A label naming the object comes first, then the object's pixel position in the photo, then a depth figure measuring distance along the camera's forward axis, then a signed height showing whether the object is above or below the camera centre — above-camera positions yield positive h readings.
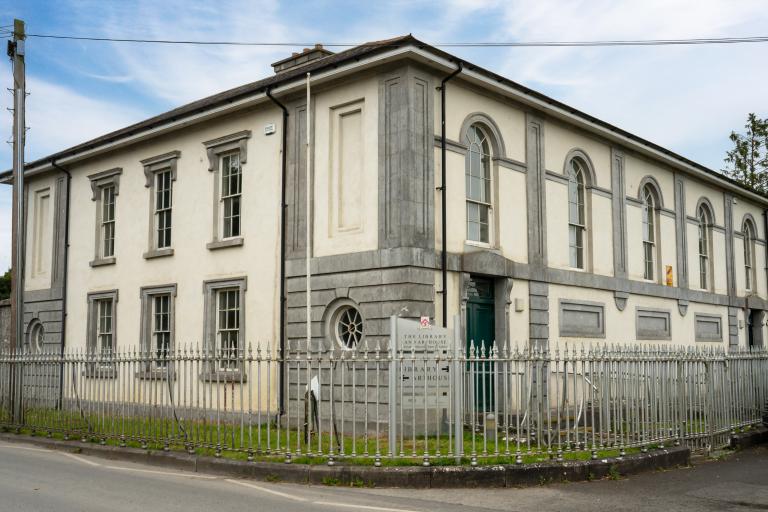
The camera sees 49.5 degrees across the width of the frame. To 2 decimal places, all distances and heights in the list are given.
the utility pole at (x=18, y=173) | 18.80 +4.13
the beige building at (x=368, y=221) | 15.58 +2.98
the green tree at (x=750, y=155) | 41.34 +9.84
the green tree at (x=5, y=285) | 51.92 +4.19
